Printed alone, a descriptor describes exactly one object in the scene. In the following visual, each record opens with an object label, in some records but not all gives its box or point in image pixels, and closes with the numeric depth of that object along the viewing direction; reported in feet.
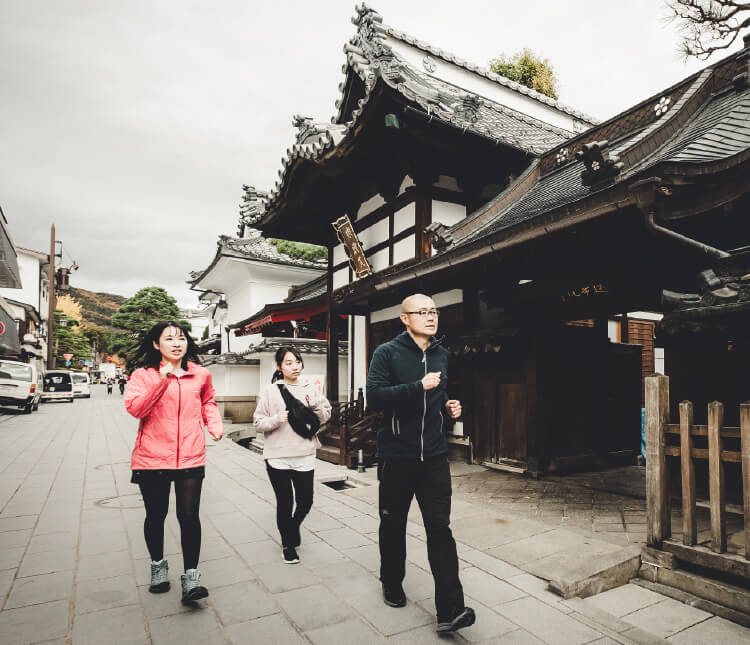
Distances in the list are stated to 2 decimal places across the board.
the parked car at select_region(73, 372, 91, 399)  123.54
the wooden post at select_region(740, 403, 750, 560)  10.03
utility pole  98.58
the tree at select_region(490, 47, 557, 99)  58.44
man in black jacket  9.39
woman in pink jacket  10.57
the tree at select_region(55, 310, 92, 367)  178.50
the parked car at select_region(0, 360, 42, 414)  65.51
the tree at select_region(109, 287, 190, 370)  133.80
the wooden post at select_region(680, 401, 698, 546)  11.16
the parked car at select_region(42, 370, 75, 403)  99.14
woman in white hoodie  13.19
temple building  14.74
